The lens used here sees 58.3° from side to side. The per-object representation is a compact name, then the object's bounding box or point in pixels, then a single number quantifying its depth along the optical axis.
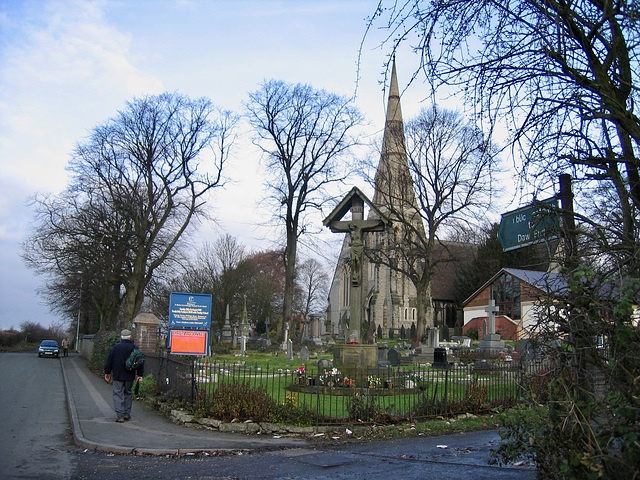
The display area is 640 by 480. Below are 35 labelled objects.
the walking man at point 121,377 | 10.82
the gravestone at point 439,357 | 22.90
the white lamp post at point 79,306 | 48.45
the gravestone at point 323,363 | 17.01
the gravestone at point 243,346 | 31.20
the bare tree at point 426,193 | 33.38
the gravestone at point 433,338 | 30.77
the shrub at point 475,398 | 11.66
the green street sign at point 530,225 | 5.53
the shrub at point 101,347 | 24.04
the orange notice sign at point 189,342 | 14.24
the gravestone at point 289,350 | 27.36
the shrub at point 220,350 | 33.47
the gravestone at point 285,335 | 31.74
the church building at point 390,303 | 60.72
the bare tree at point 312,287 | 80.06
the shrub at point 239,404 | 9.98
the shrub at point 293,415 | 9.84
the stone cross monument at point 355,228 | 16.28
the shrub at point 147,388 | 14.16
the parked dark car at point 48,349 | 42.72
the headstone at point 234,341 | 37.46
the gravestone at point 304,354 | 25.10
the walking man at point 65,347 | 48.12
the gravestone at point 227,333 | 41.38
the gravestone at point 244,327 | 38.12
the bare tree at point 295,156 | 32.81
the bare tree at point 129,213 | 32.41
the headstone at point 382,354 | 23.80
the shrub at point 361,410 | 10.06
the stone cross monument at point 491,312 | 31.97
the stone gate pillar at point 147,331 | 20.38
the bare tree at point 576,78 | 5.27
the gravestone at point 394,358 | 22.73
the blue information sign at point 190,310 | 14.83
